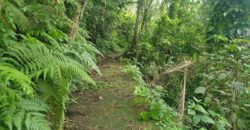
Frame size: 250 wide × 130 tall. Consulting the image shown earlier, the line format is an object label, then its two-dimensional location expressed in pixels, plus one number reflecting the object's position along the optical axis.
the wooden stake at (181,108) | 2.31
